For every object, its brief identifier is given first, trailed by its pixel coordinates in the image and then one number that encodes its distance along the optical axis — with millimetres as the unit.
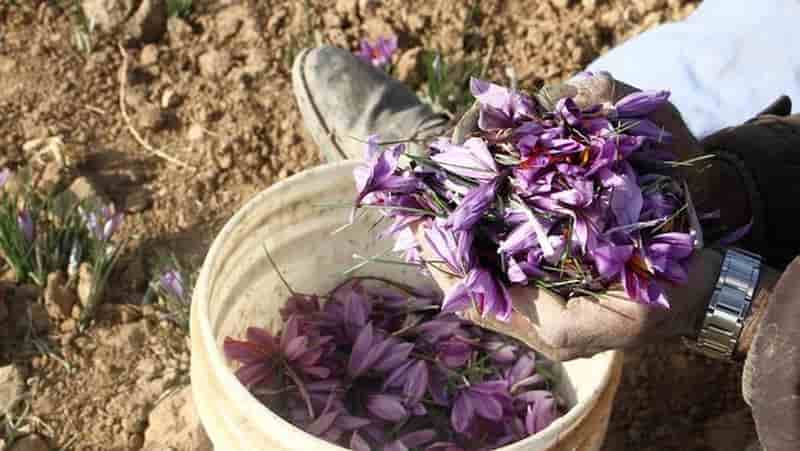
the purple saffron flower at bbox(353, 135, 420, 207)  1224
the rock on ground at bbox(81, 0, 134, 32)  2496
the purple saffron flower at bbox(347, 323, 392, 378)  1672
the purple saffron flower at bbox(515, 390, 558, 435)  1614
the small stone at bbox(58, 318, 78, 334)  1999
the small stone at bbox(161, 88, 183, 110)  2424
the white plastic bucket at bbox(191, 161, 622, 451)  1288
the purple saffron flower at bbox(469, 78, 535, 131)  1221
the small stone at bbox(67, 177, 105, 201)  2158
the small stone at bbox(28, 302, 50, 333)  2004
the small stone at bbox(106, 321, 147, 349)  1987
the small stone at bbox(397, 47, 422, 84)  2463
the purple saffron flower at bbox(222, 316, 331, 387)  1611
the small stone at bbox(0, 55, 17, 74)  2432
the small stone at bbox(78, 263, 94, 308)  1996
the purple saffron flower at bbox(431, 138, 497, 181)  1189
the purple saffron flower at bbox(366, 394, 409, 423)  1614
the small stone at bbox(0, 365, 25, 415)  1879
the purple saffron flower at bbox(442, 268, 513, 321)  1182
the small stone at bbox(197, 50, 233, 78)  2471
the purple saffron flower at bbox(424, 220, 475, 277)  1173
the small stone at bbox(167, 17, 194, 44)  2518
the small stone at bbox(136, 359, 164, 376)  1960
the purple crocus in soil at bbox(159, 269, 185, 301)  1909
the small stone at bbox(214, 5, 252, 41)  2547
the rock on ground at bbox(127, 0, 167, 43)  2498
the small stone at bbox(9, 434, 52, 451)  1841
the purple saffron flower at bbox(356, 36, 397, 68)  2434
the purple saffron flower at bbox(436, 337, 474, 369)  1720
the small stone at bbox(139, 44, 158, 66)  2477
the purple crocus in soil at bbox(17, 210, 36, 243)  1984
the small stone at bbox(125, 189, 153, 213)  2219
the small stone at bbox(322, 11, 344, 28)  2562
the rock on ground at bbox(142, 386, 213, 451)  1829
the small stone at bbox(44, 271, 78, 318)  1989
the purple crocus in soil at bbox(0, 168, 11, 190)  2021
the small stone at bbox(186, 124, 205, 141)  2361
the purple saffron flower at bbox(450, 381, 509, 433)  1613
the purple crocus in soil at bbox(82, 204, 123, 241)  1990
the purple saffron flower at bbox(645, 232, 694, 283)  1173
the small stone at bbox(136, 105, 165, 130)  2357
